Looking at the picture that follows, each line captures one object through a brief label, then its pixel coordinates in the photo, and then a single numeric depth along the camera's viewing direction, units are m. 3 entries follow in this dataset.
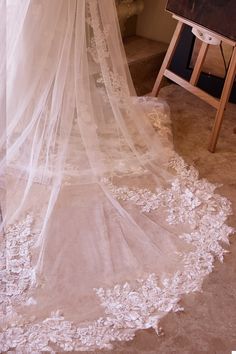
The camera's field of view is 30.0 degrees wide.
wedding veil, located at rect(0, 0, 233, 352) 1.40
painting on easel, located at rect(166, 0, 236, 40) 2.08
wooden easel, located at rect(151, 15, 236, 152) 2.15
